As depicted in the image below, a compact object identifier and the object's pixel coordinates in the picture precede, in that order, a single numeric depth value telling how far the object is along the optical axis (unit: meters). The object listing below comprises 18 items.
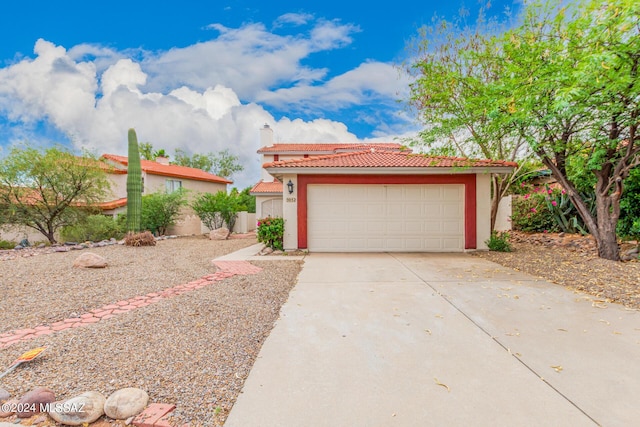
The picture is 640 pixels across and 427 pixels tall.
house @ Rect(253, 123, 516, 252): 9.52
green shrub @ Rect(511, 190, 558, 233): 11.20
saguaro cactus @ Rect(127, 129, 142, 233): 11.53
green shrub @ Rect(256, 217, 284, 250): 9.63
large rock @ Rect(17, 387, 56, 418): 2.07
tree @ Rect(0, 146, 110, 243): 10.98
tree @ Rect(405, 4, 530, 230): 7.94
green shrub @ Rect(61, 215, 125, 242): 12.34
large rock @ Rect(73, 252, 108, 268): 6.60
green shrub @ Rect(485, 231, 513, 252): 9.31
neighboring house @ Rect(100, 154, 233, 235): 16.58
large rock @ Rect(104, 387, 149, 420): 2.05
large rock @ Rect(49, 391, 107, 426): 2.00
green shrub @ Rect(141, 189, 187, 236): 14.68
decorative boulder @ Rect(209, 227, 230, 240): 14.18
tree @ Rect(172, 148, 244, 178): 33.25
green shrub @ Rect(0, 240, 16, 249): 12.09
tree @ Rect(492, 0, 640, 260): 4.99
